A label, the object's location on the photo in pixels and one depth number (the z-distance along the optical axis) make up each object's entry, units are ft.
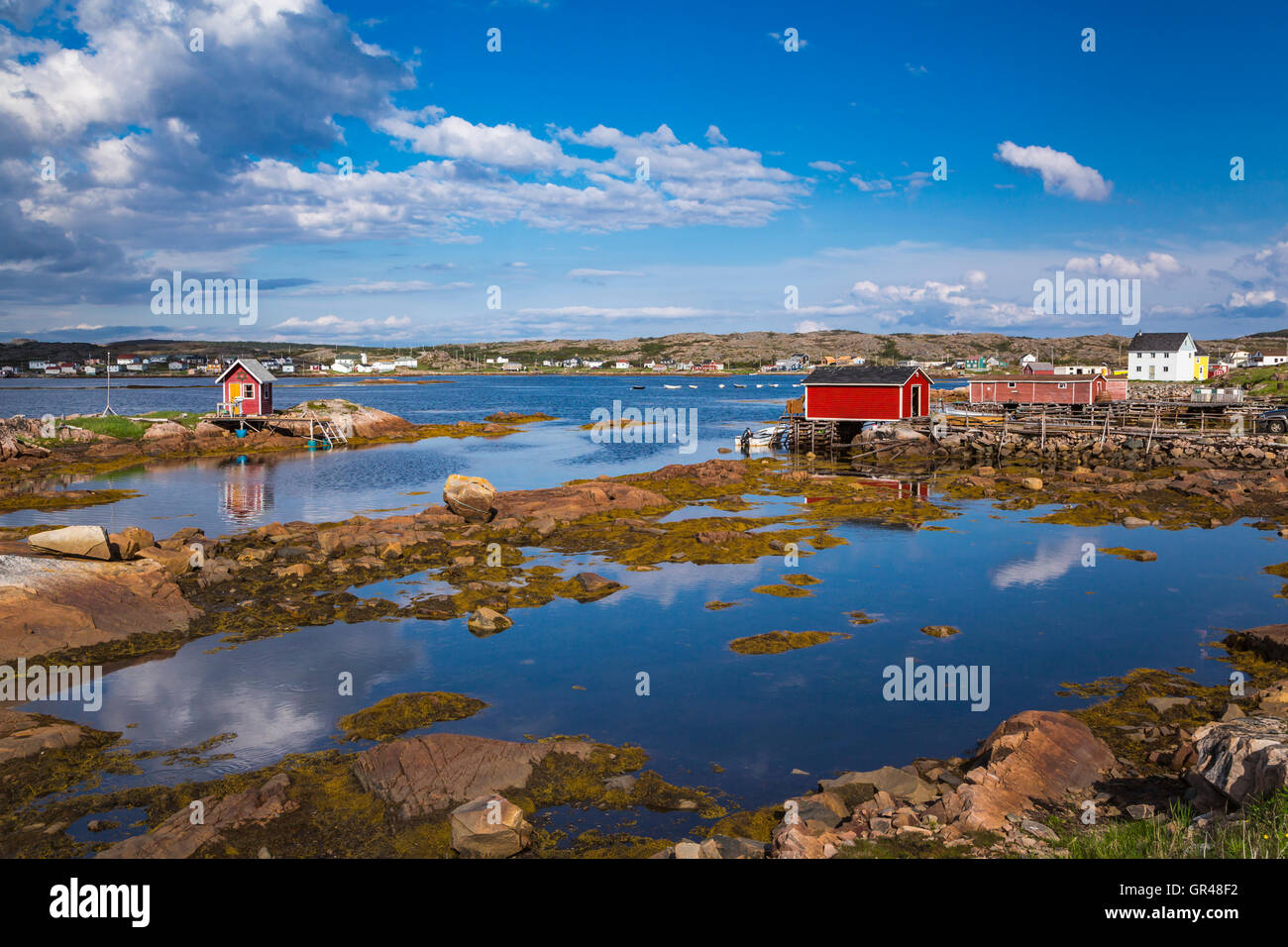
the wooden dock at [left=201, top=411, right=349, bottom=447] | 222.48
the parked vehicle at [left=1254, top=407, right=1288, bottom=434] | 175.73
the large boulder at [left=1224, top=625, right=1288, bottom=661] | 57.26
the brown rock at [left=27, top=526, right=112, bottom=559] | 69.00
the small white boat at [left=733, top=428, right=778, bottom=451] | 211.82
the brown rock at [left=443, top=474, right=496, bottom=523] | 108.68
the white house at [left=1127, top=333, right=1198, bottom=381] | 349.61
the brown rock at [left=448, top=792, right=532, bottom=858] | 33.94
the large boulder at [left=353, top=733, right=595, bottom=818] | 38.68
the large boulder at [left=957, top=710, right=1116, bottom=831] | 34.30
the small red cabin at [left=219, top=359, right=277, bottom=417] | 225.95
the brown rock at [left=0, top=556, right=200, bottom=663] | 58.80
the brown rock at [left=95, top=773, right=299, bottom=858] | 33.32
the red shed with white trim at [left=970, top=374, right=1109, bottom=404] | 244.63
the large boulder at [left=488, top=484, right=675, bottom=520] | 111.55
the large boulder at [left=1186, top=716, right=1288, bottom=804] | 30.14
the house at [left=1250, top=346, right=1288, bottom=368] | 515.83
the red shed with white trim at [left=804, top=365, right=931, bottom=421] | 202.28
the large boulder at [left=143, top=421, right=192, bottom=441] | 203.10
